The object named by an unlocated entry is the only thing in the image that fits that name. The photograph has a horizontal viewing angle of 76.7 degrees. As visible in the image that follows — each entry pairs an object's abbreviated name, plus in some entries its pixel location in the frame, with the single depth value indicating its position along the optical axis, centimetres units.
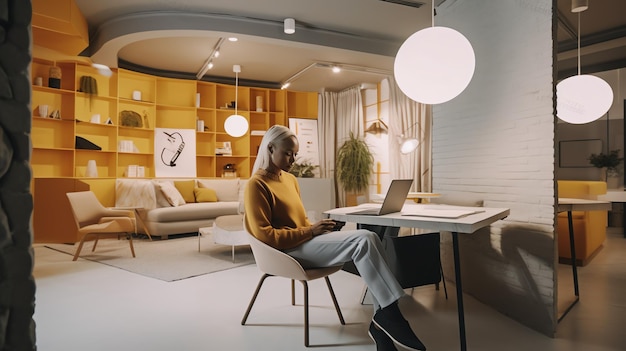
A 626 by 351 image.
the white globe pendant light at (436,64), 232
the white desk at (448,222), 182
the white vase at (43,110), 596
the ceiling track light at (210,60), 598
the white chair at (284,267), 209
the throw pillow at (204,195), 694
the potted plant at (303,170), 813
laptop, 212
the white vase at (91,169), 641
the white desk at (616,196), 643
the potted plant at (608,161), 679
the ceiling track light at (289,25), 513
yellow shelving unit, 597
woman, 187
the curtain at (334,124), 842
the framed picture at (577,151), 716
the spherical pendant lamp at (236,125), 742
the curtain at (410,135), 657
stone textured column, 86
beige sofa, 598
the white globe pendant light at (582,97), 404
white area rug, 400
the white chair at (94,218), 445
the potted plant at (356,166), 777
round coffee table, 429
